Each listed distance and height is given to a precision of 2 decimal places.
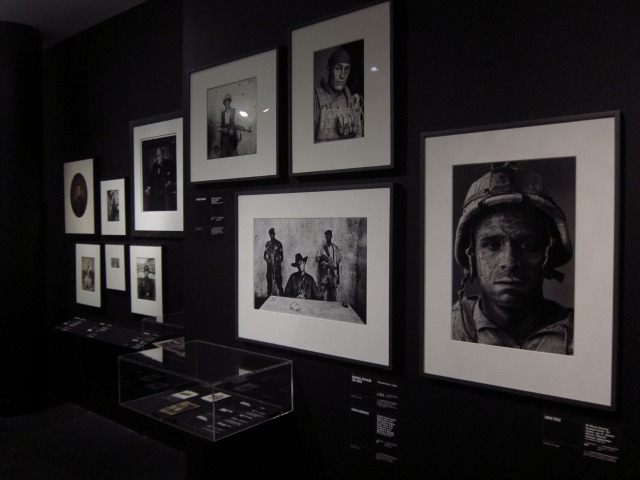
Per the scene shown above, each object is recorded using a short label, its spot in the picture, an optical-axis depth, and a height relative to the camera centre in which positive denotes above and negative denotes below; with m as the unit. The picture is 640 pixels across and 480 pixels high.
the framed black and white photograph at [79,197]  5.18 +0.28
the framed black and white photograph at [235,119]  2.85 +0.61
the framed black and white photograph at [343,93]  2.40 +0.64
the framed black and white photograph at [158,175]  4.16 +0.41
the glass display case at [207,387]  2.43 -0.81
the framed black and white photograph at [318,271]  2.45 -0.23
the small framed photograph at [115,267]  4.82 -0.39
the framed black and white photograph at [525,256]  1.88 -0.12
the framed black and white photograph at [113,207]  4.79 +0.17
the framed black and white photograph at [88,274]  5.14 -0.50
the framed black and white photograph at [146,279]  4.39 -0.47
